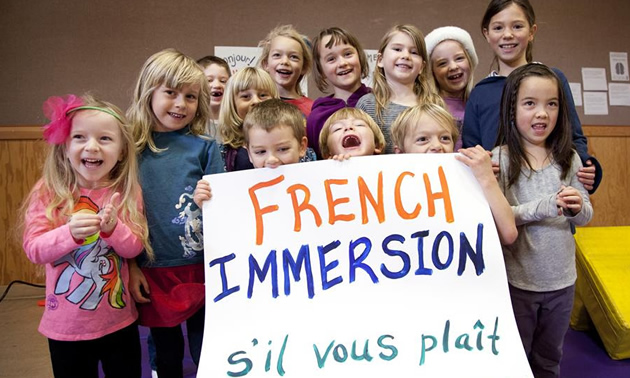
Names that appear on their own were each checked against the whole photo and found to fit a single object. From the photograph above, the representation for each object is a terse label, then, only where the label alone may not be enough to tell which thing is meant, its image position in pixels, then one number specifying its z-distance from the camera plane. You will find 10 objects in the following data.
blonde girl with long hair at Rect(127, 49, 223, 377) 1.28
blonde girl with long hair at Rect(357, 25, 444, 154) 1.64
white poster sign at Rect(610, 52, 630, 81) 3.90
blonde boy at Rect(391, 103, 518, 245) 1.18
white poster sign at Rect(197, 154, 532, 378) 1.04
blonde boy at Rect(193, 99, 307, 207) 1.25
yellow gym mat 1.90
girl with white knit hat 1.91
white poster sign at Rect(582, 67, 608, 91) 3.87
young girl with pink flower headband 1.13
